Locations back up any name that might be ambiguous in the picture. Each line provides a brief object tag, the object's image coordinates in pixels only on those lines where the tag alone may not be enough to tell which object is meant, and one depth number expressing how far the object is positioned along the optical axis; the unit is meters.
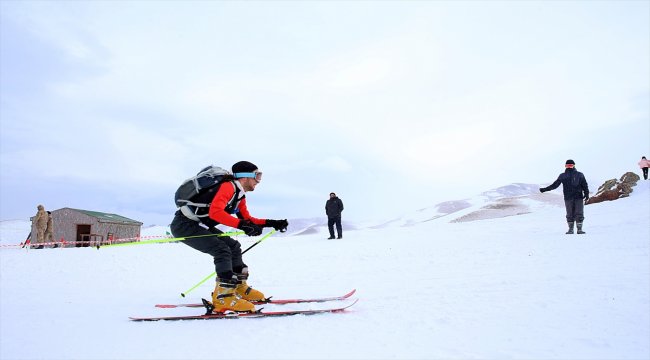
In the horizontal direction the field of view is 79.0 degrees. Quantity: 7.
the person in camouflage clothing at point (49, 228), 20.82
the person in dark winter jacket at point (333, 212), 17.28
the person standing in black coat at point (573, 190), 11.95
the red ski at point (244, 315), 4.53
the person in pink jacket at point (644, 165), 25.11
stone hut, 29.52
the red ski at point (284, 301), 5.30
